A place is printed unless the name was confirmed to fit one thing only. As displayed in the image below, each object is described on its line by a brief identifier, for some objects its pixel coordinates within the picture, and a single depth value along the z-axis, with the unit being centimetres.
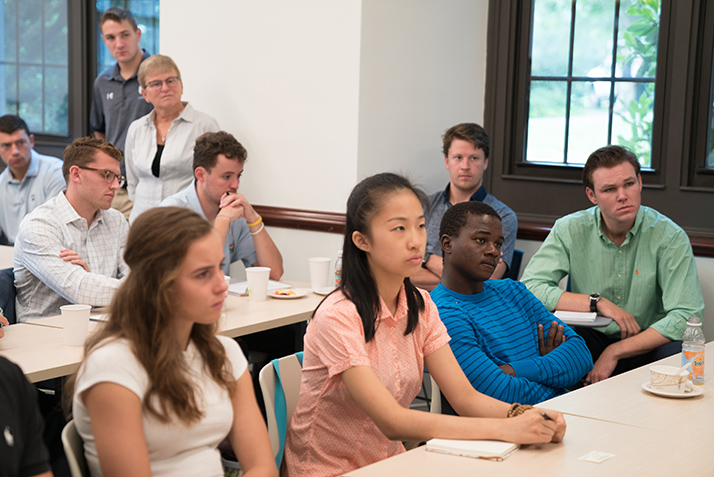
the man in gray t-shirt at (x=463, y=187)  381
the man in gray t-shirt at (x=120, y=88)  468
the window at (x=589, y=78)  411
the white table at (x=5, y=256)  359
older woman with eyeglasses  425
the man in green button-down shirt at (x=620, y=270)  304
